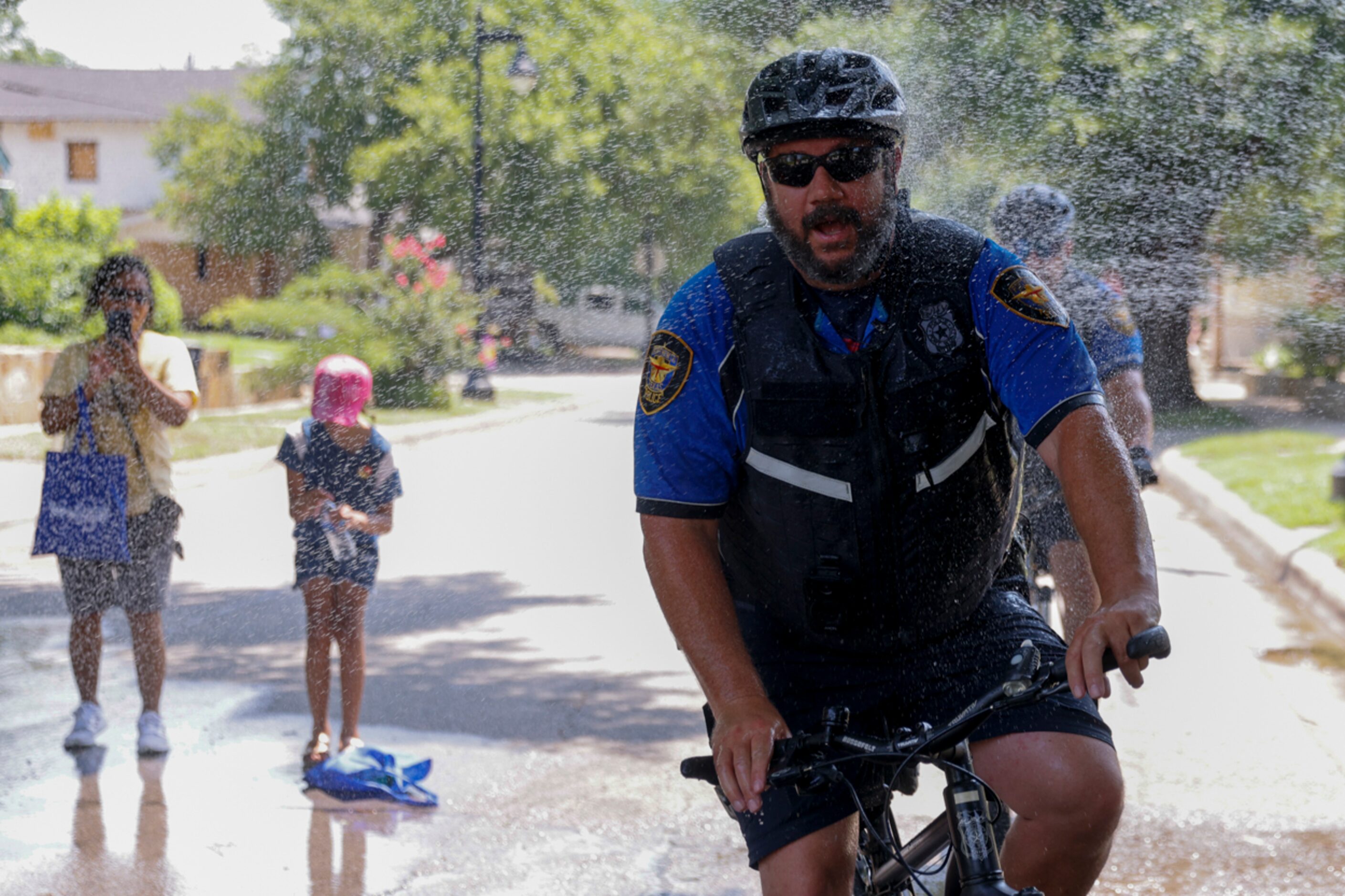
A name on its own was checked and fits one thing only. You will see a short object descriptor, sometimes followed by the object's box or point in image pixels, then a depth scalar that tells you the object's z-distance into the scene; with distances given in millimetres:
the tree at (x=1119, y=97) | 14773
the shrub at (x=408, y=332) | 21672
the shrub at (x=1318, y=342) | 21594
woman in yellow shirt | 5383
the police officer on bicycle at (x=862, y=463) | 2283
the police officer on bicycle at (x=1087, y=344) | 4492
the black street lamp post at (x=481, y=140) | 14117
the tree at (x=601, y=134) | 15422
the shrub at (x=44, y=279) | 22156
